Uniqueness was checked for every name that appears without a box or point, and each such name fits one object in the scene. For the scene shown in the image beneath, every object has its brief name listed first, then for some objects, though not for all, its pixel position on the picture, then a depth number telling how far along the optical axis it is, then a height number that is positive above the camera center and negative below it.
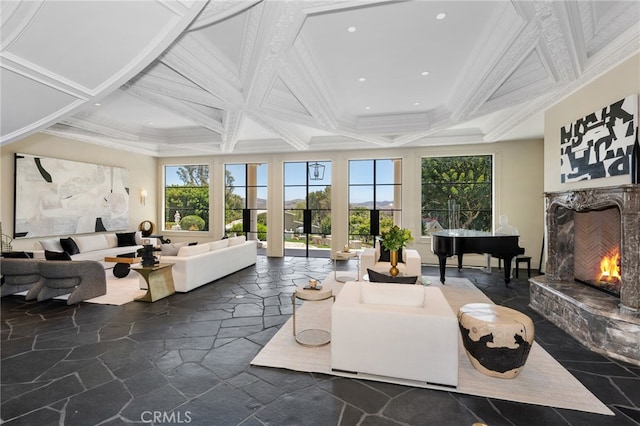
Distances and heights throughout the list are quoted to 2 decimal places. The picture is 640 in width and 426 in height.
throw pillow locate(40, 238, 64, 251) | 7.10 -0.82
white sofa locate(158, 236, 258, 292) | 5.95 -1.11
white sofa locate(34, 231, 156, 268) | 7.22 -0.92
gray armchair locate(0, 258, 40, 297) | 5.39 -1.11
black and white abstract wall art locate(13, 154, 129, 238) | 7.18 +0.34
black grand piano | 6.36 -0.70
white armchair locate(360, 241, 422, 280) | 6.32 -1.12
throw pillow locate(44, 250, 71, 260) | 5.52 -0.82
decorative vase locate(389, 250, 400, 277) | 4.89 -0.87
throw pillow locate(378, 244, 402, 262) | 6.96 -1.02
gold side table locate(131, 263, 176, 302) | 5.37 -1.29
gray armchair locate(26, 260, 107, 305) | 5.25 -1.25
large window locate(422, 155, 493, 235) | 8.98 +0.56
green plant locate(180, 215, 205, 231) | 11.33 -0.47
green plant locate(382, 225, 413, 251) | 5.16 -0.47
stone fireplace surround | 3.40 -1.11
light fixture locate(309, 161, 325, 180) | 10.41 +1.36
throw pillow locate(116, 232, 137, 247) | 8.92 -0.86
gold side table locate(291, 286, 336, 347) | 3.72 -1.62
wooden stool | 2.92 -1.27
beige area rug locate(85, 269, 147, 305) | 5.46 -1.60
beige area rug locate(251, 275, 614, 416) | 2.69 -1.64
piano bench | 7.13 -1.12
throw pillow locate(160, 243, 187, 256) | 6.38 -0.83
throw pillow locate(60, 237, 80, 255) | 7.44 -0.87
